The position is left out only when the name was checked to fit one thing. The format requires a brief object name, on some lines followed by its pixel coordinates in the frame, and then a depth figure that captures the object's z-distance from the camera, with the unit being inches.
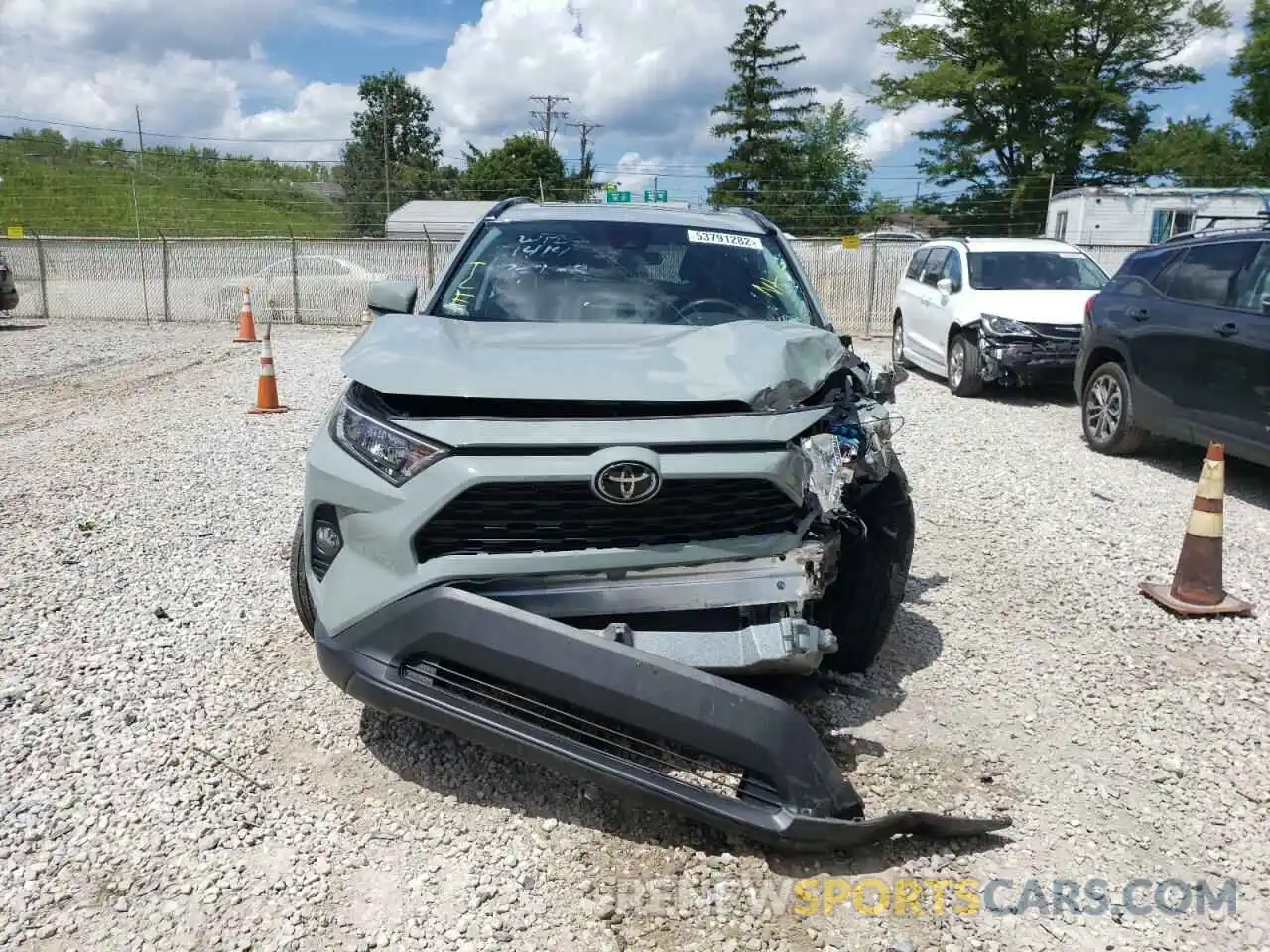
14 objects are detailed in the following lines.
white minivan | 423.5
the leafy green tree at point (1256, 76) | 1374.3
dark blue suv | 264.8
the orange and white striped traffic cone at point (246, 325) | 669.9
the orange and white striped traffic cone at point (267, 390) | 390.6
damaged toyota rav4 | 107.3
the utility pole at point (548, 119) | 2503.6
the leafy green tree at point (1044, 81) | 1561.3
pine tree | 2046.0
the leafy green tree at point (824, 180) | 1413.6
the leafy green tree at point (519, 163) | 2534.4
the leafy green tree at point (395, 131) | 2704.2
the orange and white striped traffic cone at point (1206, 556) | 190.5
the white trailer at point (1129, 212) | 968.9
